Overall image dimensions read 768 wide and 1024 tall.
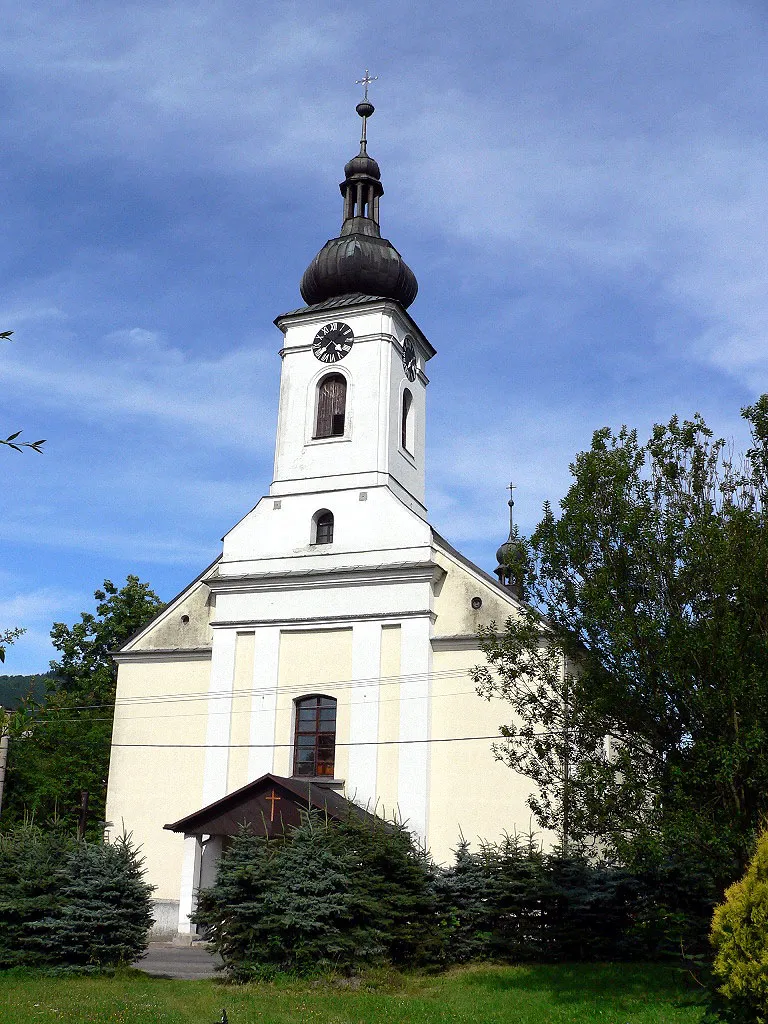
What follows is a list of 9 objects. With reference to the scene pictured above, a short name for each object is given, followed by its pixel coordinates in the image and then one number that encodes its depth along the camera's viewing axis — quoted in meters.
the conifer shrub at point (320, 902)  15.59
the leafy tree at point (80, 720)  31.81
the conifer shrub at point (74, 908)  15.95
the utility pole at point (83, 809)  28.26
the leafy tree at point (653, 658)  11.70
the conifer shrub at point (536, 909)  17.00
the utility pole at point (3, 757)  18.86
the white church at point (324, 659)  21.45
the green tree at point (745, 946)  8.78
